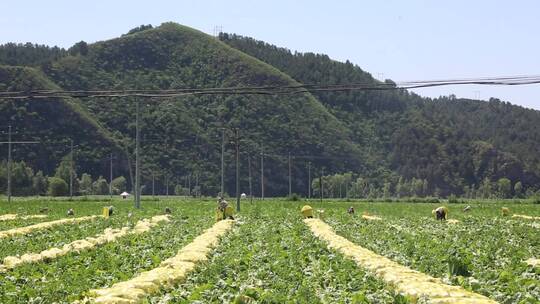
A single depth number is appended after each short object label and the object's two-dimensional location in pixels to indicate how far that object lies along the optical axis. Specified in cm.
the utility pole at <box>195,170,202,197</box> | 13352
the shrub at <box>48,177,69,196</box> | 12123
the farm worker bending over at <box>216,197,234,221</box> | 4574
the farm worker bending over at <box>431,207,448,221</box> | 4801
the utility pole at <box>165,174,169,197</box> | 14631
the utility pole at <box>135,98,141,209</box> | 5693
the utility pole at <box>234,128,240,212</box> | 6076
